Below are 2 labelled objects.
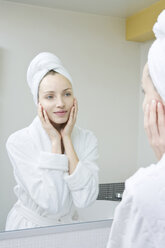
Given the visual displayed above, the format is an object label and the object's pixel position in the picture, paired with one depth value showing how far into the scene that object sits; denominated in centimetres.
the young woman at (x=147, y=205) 52
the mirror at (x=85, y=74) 116
